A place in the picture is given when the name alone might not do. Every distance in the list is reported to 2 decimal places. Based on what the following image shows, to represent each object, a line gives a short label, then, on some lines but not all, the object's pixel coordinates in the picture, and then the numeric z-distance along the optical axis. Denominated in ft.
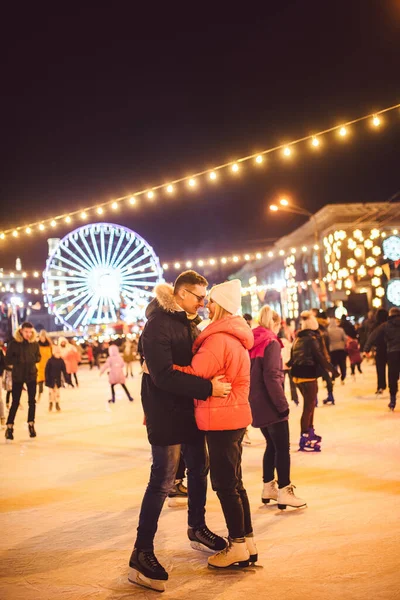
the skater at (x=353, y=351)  56.75
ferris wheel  113.50
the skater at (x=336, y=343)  50.78
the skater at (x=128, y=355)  77.10
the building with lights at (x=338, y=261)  98.12
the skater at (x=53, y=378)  48.62
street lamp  88.59
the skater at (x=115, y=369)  49.42
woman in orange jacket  13.21
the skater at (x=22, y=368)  33.37
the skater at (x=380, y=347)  38.86
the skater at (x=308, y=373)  25.56
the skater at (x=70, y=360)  66.49
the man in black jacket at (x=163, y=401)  12.85
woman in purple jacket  17.92
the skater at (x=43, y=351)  54.90
